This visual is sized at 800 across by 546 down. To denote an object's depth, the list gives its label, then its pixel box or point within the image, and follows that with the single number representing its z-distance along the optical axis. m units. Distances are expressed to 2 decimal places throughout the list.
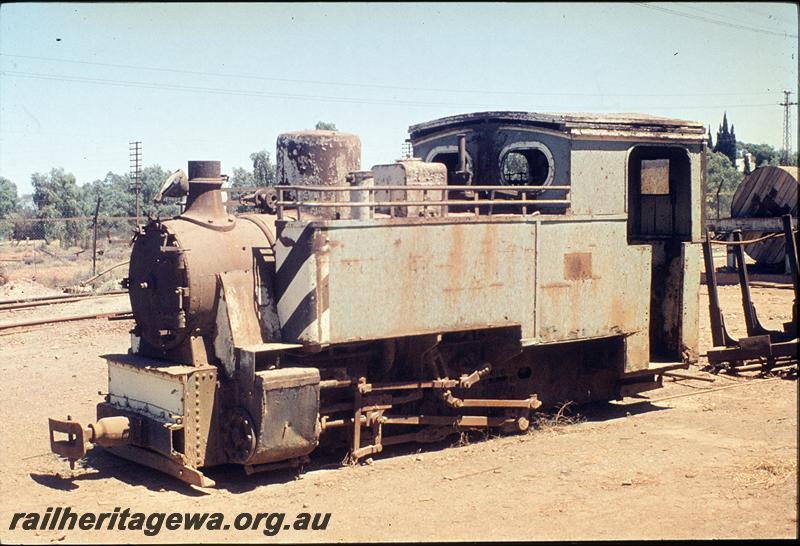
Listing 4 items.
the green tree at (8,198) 55.45
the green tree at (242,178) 50.66
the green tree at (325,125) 50.32
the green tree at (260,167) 40.91
